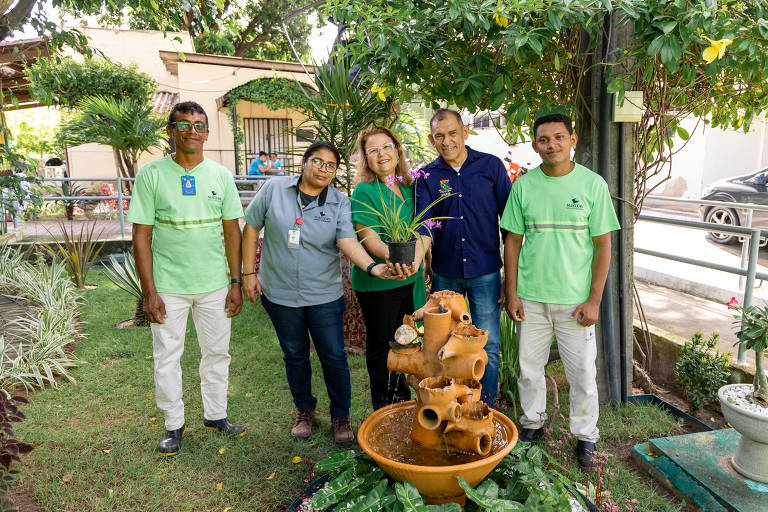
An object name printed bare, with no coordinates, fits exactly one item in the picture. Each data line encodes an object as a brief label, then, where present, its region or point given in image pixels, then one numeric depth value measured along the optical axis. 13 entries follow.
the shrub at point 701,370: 3.44
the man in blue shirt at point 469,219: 3.07
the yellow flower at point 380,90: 3.45
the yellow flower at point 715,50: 2.31
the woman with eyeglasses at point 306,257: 3.02
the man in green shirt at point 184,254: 2.93
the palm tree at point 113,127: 9.34
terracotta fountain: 2.04
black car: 9.92
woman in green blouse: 3.02
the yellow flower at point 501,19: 2.54
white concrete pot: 2.56
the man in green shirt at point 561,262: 2.81
